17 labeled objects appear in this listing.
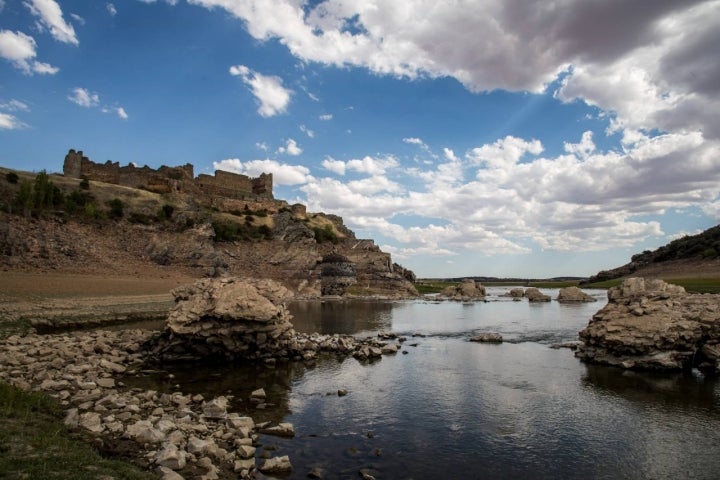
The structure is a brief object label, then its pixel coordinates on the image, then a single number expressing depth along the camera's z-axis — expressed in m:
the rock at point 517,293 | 95.04
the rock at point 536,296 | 79.61
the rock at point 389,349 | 27.68
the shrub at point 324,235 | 105.25
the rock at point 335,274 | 89.19
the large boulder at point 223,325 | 22.97
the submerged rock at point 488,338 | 32.25
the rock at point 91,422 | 11.09
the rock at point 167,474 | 8.67
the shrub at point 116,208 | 71.94
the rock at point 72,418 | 11.09
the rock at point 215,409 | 13.66
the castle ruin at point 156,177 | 83.59
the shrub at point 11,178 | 63.81
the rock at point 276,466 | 10.57
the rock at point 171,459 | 9.73
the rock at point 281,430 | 13.28
